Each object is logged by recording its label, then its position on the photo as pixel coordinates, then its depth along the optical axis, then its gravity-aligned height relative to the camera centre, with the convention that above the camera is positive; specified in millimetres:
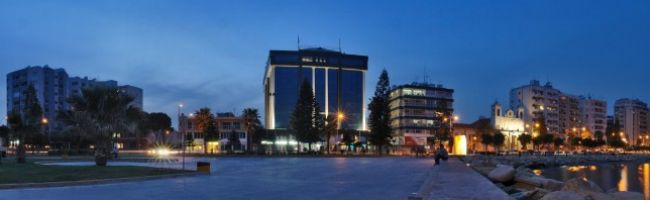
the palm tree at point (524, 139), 147875 -3329
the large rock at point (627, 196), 15209 -1848
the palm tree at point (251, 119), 112812 +1300
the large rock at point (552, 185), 24025 -2506
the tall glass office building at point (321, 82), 153750 +11741
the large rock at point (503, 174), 28412 -2377
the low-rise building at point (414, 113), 152250 +3354
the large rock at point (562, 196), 13269 -1631
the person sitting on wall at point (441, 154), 41922 -2183
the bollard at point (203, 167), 31328 -2212
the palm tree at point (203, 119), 116188 +1352
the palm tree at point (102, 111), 34875 +887
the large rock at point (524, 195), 18097 -2191
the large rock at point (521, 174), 30934 -2589
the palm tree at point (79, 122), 34719 +220
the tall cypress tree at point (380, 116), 94438 +1592
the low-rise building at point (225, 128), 153875 -607
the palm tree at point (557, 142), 157625 -4369
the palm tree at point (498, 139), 136875 -3090
